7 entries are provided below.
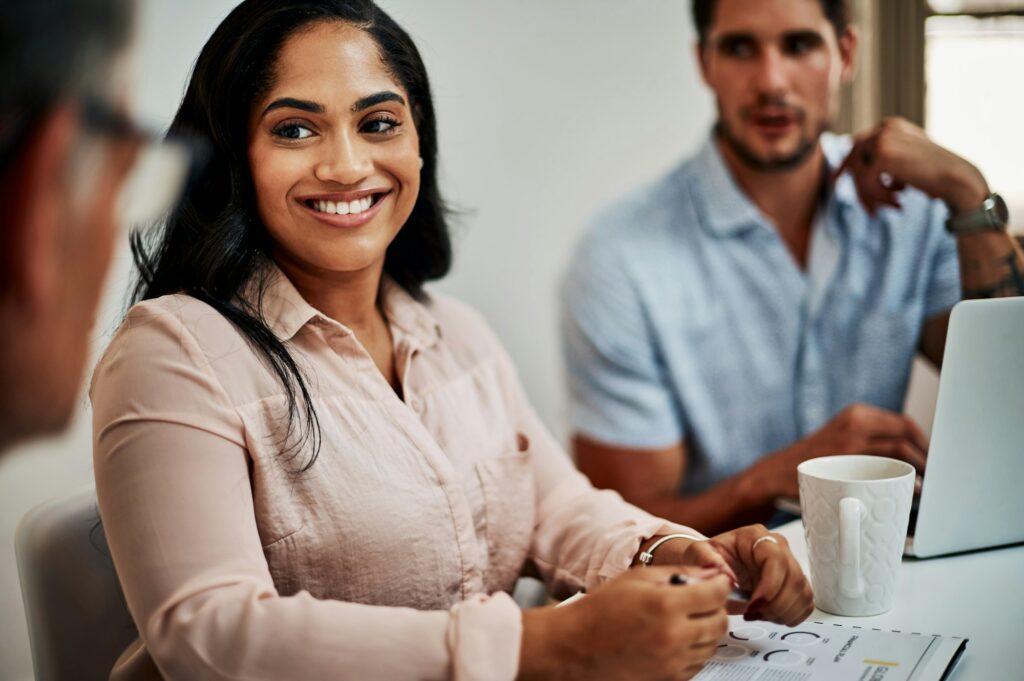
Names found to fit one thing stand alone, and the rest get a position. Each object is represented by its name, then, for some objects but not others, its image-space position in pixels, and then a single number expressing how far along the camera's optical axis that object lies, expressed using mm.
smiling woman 687
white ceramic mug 812
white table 749
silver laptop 891
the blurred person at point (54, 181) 460
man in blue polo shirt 1608
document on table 710
